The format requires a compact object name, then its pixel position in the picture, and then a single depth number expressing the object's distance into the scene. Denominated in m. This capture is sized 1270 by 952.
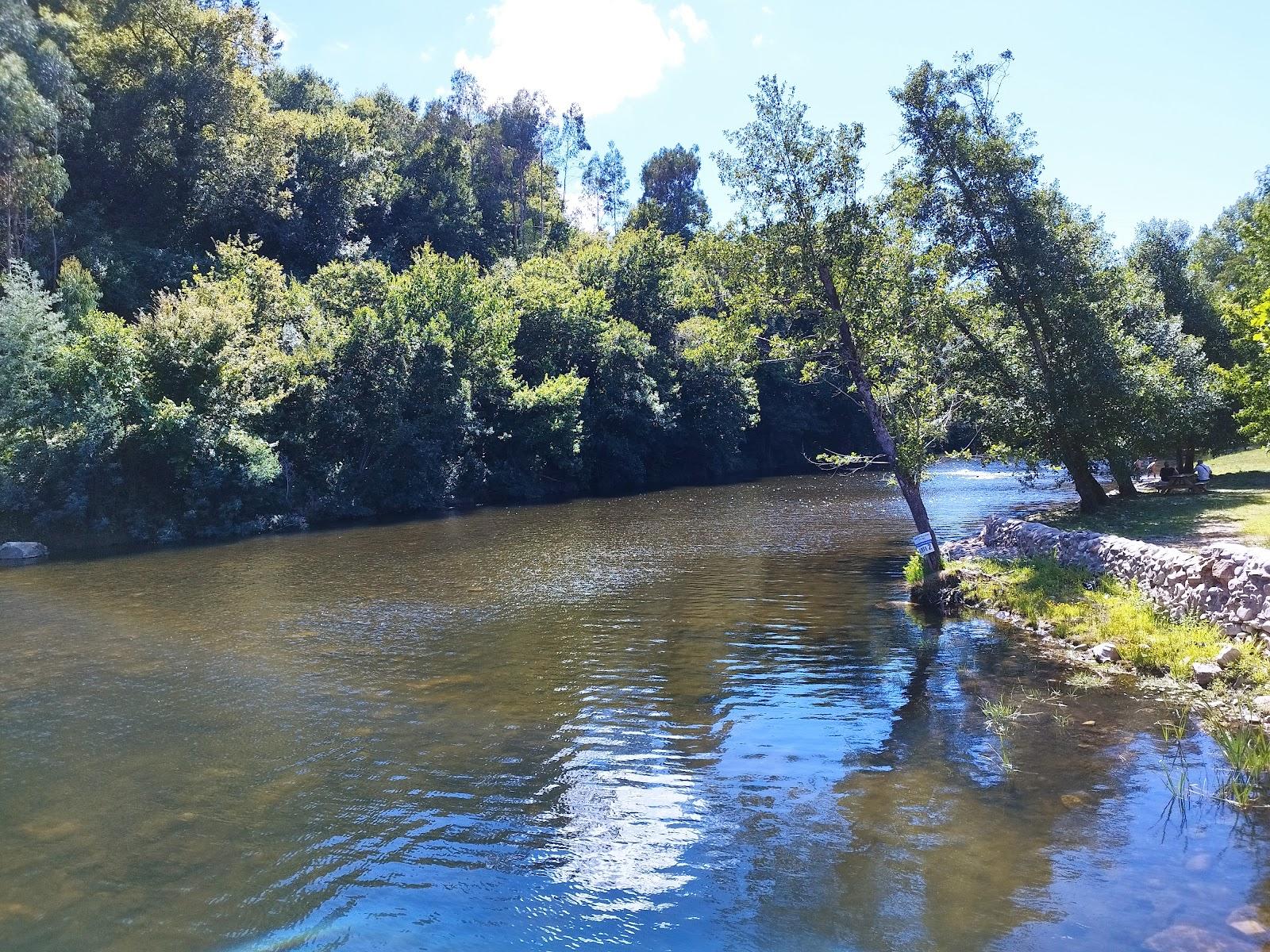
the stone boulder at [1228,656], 11.10
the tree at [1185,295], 38.94
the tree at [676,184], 110.69
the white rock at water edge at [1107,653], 12.70
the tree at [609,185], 119.75
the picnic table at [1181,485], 26.91
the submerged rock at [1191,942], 5.96
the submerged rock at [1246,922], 6.11
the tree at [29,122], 40.84
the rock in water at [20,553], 29.08
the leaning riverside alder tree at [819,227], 18.39
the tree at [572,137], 104.88
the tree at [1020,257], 22.64
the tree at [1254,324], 16.05
